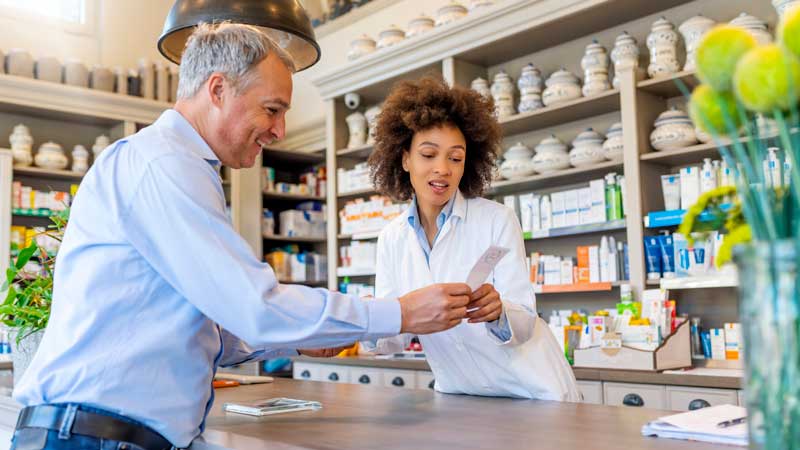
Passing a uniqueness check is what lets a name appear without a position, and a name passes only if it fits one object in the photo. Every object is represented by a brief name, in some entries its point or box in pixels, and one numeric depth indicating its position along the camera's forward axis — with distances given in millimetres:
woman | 2086
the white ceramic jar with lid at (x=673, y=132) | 3645
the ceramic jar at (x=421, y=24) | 4859
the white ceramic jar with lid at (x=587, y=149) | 4020
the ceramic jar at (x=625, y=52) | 3959
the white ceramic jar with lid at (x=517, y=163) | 4332
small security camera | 5430
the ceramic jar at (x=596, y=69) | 4051
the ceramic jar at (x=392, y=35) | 5031
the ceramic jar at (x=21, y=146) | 5555
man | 1266
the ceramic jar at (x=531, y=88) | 4348
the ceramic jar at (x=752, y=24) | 3379
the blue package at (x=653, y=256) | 3684
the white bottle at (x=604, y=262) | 3961
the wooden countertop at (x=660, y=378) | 2898
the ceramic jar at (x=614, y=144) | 3895
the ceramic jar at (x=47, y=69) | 5695
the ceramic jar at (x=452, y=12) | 4695
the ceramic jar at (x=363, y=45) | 5230
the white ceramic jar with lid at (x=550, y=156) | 4184
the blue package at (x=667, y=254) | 3648
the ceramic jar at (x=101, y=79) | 5922
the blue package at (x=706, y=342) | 3578
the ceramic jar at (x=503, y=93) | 4473
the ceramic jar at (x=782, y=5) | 3305
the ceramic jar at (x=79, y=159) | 5832
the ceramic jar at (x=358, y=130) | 5410
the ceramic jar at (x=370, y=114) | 5316
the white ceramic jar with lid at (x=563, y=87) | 4176
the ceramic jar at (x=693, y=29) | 3697
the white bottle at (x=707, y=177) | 3520
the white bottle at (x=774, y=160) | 3095
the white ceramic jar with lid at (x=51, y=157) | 5664
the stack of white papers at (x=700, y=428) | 1242
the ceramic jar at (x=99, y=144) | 5977
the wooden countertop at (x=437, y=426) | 1308
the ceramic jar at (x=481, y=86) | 4590
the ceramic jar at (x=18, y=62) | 5551
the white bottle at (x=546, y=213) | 4195
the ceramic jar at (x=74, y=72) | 5781
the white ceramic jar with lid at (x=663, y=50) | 3770
